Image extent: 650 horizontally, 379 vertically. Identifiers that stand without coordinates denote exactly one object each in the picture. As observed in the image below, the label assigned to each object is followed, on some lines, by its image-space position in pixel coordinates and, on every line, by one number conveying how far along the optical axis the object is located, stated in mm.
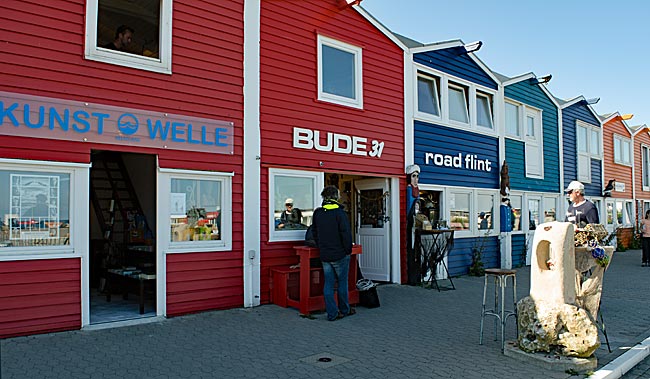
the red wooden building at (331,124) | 8466
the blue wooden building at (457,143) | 11359
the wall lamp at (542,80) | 15227
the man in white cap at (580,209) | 7290
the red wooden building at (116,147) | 6082
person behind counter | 8633
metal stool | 5982
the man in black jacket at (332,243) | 7328
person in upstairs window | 7831
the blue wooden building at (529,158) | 14289
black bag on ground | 8281
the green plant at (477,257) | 12234
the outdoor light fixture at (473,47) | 12200
